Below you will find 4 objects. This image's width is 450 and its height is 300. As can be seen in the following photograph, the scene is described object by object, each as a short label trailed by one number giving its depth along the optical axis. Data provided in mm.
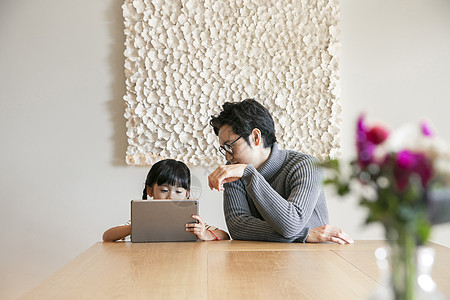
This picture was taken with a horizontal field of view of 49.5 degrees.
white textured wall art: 3053
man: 1865
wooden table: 1049
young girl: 2311
